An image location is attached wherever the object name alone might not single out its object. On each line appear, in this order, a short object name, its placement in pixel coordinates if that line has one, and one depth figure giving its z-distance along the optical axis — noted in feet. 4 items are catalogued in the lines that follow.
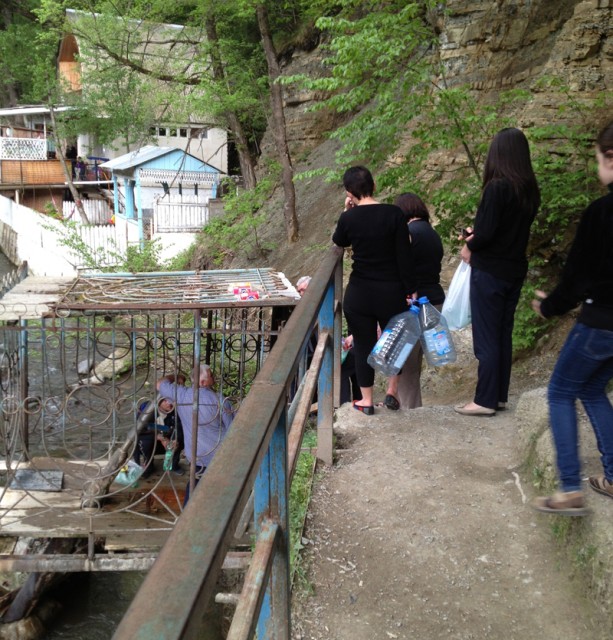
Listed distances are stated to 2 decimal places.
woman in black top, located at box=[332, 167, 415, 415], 13.00
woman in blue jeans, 8.36
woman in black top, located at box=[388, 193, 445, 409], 14.96
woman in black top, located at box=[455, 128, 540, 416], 12.34
